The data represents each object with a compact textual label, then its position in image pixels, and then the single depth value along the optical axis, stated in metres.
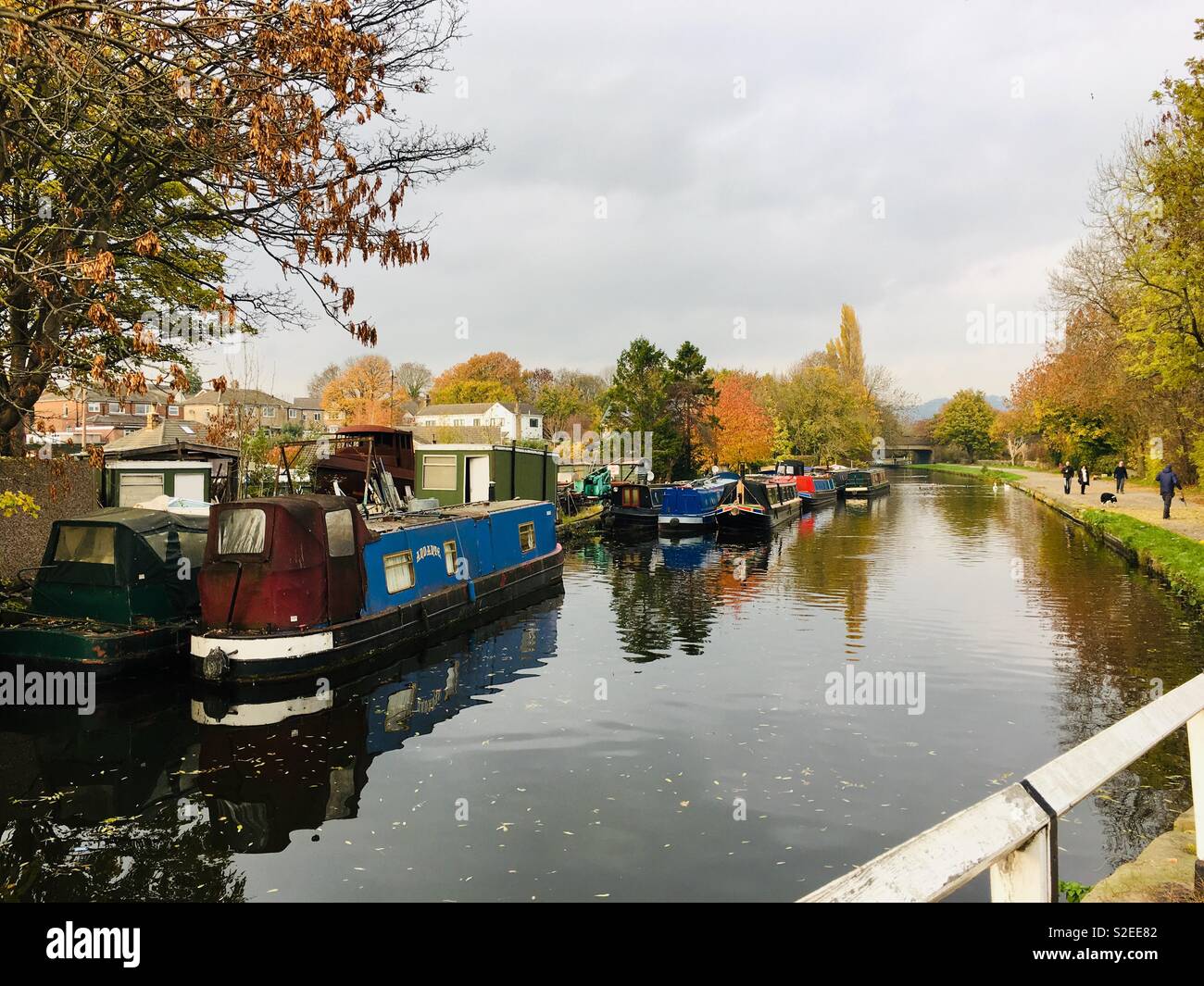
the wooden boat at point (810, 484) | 51.06
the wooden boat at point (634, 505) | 37.25
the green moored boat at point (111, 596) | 12.31
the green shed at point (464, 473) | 28.47
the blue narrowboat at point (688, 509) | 37.09
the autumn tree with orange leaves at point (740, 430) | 62.12
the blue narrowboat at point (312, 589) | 12.42
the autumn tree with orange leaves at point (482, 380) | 109.25
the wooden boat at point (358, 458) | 26.91
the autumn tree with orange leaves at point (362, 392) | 88.56
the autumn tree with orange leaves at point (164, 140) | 6.94
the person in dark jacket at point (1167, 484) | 28.12
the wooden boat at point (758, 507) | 35.69
